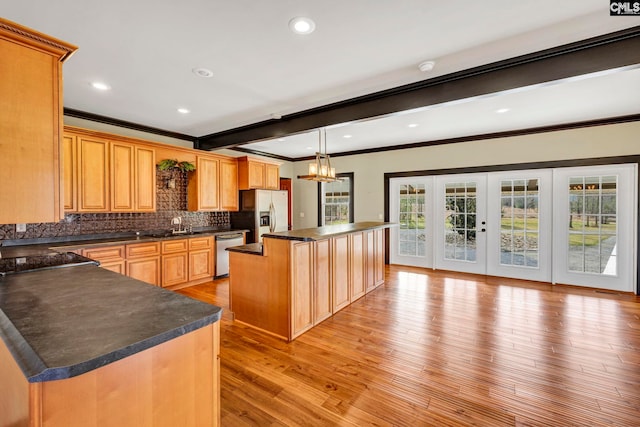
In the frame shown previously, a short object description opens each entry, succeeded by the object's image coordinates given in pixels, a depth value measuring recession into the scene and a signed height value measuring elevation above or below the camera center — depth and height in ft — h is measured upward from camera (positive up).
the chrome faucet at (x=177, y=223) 15.96 -0.68
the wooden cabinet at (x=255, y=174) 18.28 +2.42
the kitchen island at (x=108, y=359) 2.63 -1.55
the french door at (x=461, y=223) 17.65 -0.84
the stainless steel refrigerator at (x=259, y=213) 18.16 -0.16
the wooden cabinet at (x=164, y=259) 12.29 -2.32
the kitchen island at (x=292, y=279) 9.55 -2.54
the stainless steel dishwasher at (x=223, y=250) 16.55 -2.26
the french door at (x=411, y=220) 19.42 -0.73
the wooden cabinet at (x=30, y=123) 4.56 +1.49
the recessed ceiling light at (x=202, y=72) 8.99 +4.46
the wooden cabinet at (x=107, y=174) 11.77 +1.68
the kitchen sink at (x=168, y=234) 15.12 -1.24
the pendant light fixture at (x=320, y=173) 12.25 +1.69
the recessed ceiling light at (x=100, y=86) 9.98 +4.48
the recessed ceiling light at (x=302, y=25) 6.64 +4.42
